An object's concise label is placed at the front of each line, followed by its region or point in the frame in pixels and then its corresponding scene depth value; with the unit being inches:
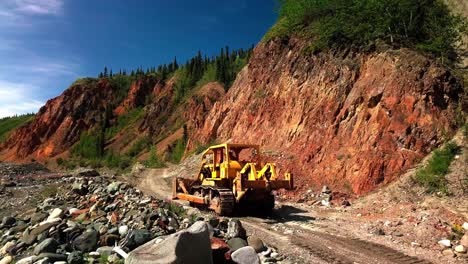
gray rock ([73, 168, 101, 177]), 1504.7
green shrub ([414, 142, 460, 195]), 661.3
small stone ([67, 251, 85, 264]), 332.8
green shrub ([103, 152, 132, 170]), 2590.3
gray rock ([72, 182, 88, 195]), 836.6
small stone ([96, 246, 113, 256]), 346.5
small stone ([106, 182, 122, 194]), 768.9
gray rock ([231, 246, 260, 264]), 323.6
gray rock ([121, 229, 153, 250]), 350.9
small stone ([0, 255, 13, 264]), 393.1
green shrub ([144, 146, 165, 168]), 2047.4
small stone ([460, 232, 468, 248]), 425.8
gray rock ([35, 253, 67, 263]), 343.0
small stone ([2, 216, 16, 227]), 635.5
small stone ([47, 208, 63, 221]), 565.6
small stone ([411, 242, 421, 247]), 445.1
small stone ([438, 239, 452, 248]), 433.1
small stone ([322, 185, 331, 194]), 819.0
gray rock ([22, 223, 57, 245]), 444.9
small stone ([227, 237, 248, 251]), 374.3
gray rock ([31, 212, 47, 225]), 608.1
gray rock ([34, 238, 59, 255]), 371.2
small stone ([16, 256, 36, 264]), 348.2
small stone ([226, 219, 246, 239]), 421.1
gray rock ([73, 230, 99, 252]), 370.9
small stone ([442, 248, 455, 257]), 409.3
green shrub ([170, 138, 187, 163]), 2179.1
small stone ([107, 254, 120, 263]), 323.6
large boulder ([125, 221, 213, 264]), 257.1
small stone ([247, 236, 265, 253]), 403.5
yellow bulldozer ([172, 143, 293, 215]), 614.2
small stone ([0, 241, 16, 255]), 439.5
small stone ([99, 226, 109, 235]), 413.1
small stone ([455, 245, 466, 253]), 412.5
